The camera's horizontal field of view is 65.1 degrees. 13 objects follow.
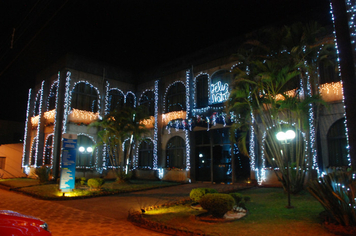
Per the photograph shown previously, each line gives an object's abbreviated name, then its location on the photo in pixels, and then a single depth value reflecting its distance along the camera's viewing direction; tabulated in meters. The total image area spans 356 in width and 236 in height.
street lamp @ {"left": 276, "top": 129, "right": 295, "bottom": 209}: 9.66
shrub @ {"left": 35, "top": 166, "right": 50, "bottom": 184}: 18.94
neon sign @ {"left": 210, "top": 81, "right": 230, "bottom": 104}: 18.44
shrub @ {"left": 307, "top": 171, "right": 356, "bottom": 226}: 6.61
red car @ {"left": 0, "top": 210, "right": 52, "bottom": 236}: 4.29
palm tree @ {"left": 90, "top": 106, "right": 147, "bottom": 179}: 18.91
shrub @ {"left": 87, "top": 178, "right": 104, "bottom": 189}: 14.90
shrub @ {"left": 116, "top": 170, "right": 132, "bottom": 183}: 18.98
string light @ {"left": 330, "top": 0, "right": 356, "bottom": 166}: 8.40
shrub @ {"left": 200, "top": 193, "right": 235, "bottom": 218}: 7.95
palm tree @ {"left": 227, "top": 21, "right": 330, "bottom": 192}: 11.64
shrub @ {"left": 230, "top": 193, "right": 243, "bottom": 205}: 9.58
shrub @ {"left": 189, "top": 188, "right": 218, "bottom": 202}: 10.02
